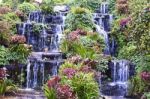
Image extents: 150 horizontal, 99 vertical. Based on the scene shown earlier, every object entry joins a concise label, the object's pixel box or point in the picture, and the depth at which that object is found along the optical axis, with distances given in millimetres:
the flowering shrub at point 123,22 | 22400
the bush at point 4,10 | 25328
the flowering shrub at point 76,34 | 20266
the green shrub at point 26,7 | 26516
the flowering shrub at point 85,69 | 15772
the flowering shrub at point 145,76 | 16672
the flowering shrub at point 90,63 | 17069
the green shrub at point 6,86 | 15805
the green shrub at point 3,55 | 18786
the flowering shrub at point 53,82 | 14281
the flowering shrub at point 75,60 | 17062
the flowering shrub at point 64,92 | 13609
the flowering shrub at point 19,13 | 25366
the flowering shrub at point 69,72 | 14906
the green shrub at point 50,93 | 13930
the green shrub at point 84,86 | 14141
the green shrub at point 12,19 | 22969
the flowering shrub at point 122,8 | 24703
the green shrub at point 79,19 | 23088
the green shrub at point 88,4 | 26812
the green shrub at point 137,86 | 16922
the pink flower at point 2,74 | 16156
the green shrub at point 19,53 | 18969
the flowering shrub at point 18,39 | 19453
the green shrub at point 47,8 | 25458
